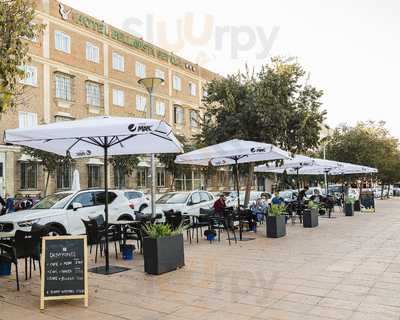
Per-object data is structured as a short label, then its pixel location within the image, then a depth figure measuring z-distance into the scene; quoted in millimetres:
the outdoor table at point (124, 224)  9164
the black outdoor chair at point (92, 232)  8297
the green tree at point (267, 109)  15641
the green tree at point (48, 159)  22797
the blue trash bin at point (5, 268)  7493
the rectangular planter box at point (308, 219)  14781
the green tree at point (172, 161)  31797
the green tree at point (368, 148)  35281
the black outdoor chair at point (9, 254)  6438
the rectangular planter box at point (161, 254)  7328
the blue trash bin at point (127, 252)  8984
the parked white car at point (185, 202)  15320
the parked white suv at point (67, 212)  10156
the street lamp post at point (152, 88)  12746
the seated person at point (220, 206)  12444
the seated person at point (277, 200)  15797
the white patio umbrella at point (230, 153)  11289
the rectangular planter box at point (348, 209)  19828
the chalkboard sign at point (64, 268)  5691
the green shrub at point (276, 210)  12102
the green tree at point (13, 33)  5969
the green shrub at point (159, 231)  7431
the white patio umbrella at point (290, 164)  16597
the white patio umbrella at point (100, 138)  6820
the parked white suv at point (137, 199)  14992
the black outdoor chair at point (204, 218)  11410
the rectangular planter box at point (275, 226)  12000
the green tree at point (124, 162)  28400
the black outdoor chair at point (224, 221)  11070
